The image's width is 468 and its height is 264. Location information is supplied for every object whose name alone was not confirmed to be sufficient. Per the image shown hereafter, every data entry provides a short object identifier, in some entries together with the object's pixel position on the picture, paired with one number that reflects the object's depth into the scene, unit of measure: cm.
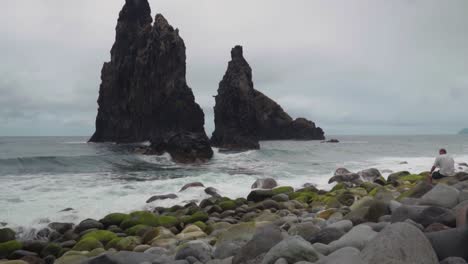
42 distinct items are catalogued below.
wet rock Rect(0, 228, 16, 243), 893
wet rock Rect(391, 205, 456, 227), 503
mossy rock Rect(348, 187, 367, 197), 1201
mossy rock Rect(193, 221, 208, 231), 883
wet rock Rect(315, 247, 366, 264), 365
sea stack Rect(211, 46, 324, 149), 5769
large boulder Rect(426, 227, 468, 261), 400
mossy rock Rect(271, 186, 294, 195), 1382
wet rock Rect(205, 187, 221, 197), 1435
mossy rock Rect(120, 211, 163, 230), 970
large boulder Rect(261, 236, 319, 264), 429
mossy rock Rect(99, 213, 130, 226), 1023
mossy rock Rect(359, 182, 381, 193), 1352
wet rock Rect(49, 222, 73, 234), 1017
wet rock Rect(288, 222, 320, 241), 582
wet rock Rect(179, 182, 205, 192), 1528
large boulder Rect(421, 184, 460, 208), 625
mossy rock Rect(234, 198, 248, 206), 1200
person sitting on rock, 1318
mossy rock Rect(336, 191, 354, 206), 1102
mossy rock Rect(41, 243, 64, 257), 797
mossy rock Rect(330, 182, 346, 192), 1429
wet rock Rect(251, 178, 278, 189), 1592
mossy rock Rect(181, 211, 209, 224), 977
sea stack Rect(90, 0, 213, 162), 4809
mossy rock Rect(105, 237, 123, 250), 787
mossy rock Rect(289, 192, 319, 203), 1253
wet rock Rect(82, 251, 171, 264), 538
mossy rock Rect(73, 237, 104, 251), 774
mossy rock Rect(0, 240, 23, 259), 809
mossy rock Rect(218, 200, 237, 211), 1156
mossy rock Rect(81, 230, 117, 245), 840
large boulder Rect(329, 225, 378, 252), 459
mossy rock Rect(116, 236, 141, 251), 757
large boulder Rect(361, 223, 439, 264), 353
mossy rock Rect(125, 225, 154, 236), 897
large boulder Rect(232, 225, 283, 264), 486
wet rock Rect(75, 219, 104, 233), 989
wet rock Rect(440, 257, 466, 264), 373
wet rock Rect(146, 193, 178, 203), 1335
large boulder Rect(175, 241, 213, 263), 559
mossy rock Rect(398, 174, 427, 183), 1500
